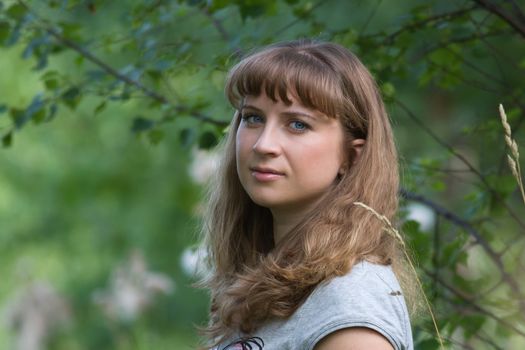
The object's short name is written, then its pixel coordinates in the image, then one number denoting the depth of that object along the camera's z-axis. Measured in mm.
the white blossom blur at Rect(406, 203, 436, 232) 10417
